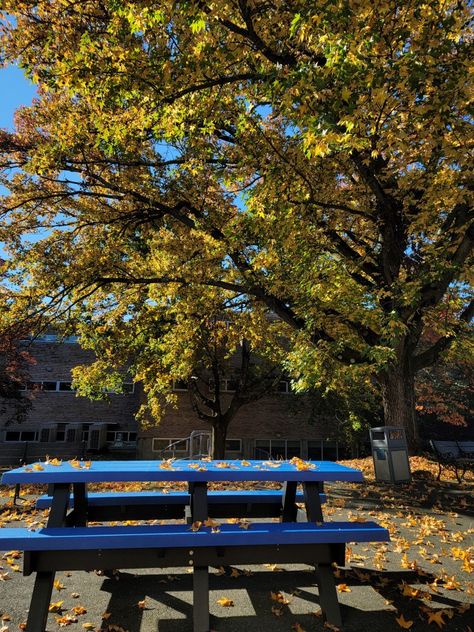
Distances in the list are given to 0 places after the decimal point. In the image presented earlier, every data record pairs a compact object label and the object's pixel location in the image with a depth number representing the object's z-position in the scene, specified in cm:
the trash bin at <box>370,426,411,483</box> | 953
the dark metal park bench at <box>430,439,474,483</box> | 1120
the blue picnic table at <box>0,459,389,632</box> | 306
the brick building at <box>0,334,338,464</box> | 2725
